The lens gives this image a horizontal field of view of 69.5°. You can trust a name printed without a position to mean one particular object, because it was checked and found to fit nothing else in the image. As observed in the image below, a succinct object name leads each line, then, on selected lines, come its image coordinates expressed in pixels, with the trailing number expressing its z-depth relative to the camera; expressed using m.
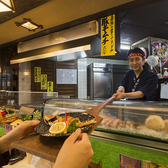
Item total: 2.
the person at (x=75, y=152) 0.45
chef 1.97
